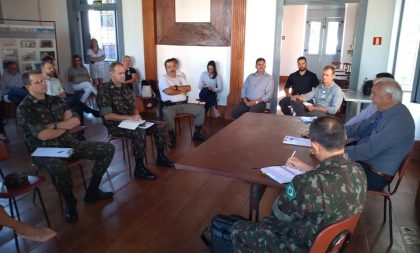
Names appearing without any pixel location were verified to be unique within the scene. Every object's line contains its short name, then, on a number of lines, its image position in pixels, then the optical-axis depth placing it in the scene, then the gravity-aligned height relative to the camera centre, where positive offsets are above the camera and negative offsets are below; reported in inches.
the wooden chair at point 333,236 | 54.4 -30.3
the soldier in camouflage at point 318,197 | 57.3 -24.9
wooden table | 79.9 -27.6
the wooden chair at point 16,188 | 89.2 -38.0
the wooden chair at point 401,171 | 93.9 -33.0
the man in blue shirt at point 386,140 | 93.0 -24.3
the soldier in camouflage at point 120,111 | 141.8 -26.5
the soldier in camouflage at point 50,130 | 107.3 -26.1
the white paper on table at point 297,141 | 99.7 -27.1
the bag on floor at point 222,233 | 78.9 -42.8
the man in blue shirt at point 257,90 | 207.5 -24.7
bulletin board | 241.6 +4.0
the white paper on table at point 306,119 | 129.7 -26.6
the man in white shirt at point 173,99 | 187.0 -28.3
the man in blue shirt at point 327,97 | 168.1 -23.2
